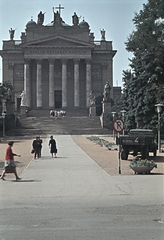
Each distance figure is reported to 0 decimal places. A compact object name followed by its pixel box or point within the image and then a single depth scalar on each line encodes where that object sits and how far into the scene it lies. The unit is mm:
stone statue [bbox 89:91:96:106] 80625
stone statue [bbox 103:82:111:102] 71119
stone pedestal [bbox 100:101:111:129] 69312
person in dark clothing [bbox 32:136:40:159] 26984
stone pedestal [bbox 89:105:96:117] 79625
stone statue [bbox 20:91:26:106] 80388
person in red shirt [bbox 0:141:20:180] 16562
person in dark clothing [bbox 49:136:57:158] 27641
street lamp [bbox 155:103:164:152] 32831
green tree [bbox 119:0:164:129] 42531
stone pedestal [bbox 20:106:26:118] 78750
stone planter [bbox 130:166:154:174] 17906
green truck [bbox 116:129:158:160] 25212
